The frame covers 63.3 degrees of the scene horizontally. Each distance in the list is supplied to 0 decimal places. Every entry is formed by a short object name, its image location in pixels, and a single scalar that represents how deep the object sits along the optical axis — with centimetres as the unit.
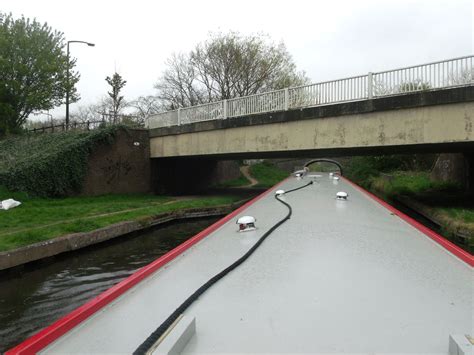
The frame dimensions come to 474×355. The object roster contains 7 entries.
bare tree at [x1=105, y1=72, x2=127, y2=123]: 3506
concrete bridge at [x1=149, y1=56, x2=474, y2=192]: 930
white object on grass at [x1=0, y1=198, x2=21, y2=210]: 1120
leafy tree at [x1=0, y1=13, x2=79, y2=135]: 1953
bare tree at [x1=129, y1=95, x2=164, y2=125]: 4247
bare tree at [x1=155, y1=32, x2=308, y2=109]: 2805
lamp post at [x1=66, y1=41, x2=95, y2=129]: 2100
